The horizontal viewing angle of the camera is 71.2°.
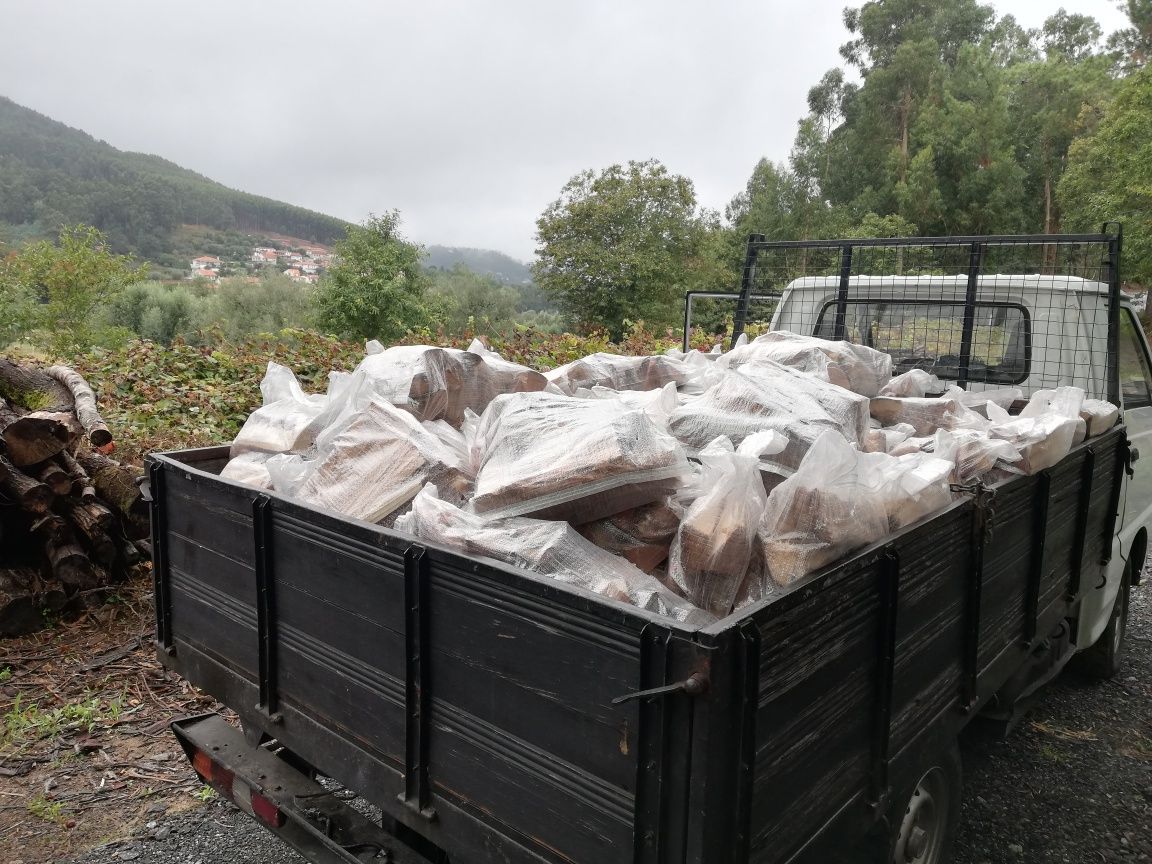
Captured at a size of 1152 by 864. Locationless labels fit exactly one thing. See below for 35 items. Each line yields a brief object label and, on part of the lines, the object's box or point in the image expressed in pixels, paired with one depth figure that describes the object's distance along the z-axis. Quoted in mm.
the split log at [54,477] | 4391
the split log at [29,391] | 5863
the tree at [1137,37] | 39031
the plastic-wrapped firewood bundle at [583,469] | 1798
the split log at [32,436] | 4286
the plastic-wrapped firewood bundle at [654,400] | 2496
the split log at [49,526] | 4363
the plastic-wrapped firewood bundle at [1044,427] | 2531
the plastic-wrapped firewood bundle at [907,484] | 1820
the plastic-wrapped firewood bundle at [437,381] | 2539
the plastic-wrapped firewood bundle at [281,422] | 2535
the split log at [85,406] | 5117
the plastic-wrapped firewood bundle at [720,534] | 1655
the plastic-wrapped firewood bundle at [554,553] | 1624
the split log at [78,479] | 4527
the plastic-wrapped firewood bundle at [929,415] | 2873
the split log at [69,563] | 4457
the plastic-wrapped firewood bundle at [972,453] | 2352
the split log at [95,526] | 4531
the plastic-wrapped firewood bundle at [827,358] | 3343
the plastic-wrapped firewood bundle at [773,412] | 2281
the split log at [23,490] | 4270
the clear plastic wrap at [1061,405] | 2861
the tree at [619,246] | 34000
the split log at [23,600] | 4254
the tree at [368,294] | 30812
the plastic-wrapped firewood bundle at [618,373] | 3194
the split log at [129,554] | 4750
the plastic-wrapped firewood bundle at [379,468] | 2049
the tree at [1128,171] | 25391
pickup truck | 1331
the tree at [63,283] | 28062
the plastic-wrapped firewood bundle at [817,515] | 1601
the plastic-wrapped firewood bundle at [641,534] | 1853
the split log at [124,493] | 4727
